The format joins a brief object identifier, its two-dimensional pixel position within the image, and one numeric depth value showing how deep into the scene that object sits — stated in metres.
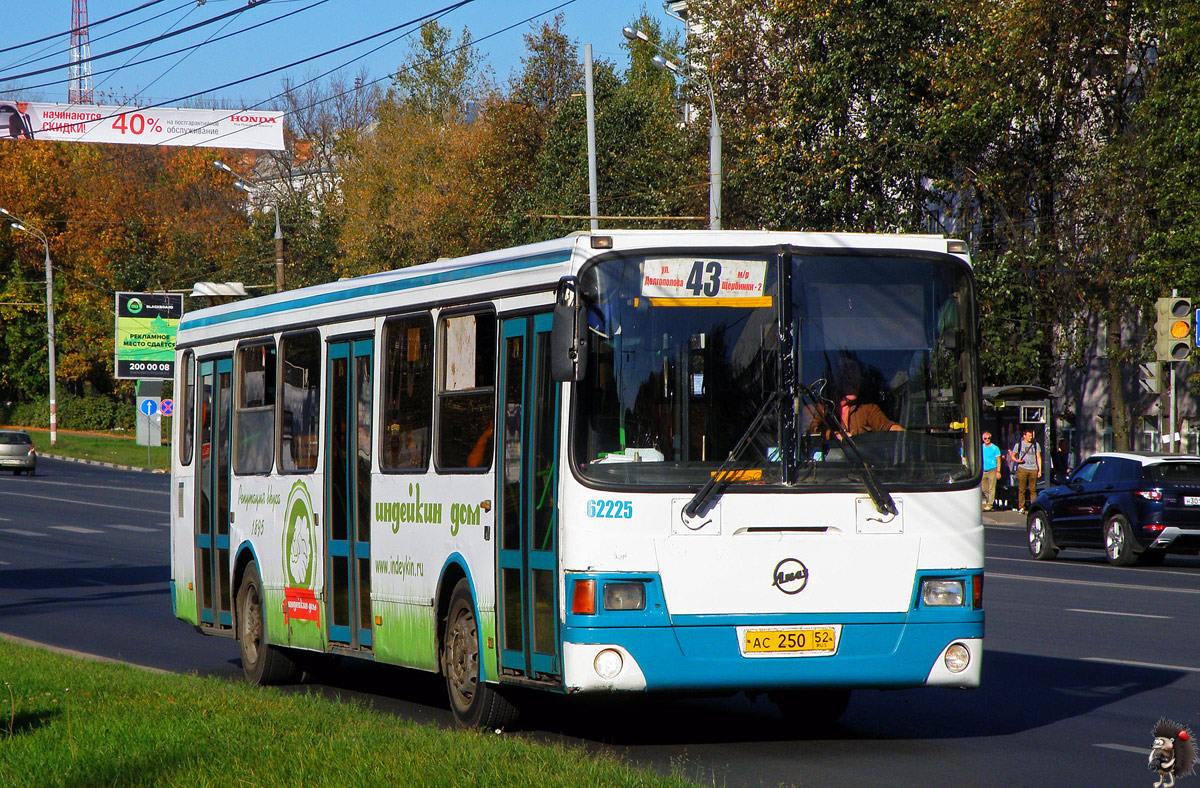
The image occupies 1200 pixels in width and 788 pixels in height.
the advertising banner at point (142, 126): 68.81
